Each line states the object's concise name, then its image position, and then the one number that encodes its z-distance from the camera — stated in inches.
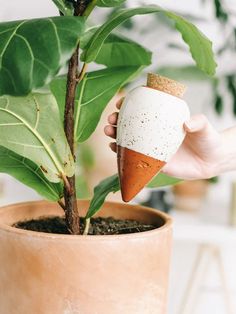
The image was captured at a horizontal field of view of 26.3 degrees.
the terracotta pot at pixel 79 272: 22.8
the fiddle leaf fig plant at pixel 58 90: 19.3
